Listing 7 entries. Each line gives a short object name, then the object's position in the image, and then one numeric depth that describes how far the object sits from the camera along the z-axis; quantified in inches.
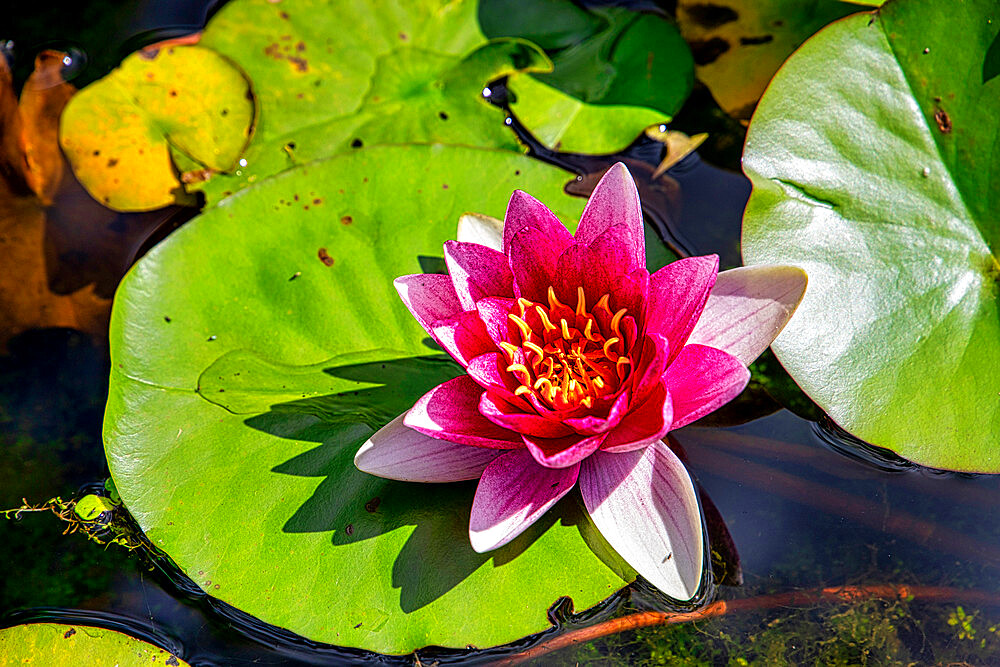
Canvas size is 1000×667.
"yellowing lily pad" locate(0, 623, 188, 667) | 86.6
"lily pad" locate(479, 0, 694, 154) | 127.8
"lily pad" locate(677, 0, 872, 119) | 125.8
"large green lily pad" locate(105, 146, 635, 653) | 81.8
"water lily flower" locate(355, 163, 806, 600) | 72.6
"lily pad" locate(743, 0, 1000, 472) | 86.3
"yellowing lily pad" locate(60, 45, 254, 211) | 124.9
